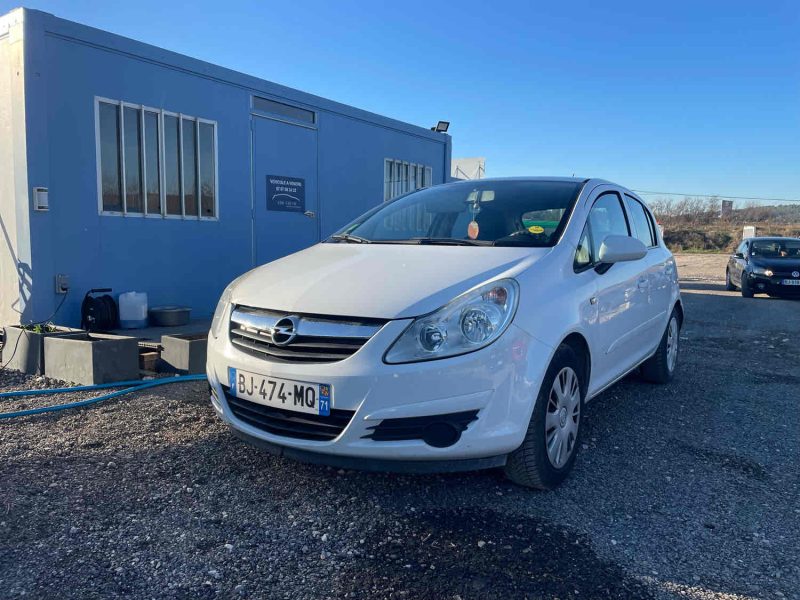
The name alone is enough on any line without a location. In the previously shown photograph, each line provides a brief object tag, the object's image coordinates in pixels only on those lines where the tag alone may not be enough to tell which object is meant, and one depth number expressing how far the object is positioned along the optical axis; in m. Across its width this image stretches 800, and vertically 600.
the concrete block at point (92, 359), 4.89
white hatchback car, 2.68
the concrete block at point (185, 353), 5.27
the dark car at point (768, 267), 13.64
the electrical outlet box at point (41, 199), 5.95
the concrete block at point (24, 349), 5.36
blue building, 5.99
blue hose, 4.23
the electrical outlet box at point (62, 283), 6.16
